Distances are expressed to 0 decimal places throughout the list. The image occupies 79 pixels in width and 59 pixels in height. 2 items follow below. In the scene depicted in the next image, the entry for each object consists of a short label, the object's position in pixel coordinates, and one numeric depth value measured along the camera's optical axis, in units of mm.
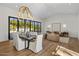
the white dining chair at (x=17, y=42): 1265
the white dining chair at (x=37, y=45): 1274
